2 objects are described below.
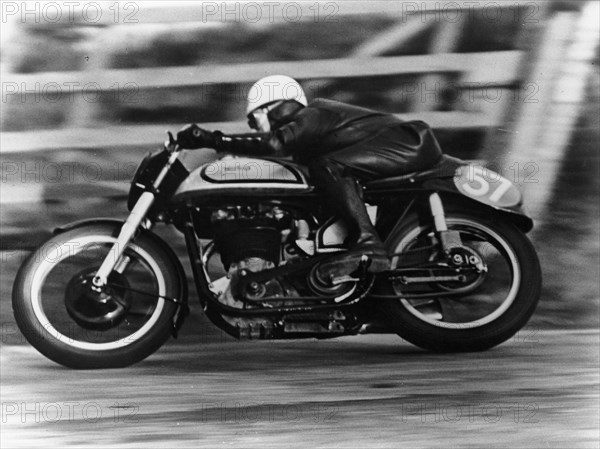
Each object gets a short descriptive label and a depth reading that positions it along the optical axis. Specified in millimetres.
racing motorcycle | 8383
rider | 8305
